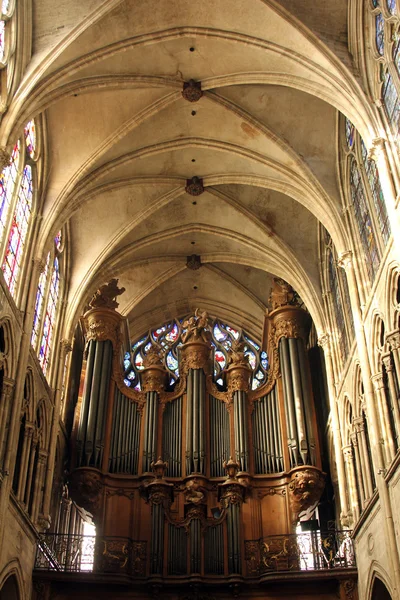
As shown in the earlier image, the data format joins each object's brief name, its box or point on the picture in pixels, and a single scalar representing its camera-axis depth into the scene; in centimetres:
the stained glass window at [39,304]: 1783
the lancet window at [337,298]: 1819
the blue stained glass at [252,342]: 2553
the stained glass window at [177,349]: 2411
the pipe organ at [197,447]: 1758
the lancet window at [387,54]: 1406
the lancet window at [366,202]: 1512
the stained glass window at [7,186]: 1541
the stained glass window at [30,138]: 1748
